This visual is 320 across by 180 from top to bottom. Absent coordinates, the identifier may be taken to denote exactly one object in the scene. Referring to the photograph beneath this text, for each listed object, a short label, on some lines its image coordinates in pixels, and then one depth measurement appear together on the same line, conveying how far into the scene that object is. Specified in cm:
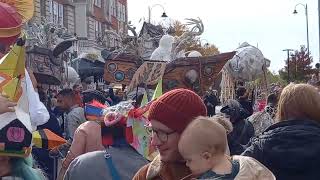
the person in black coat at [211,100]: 1027
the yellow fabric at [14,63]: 238
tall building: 3280
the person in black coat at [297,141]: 281
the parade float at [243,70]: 1377
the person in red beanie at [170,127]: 216
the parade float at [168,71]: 660
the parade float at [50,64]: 998
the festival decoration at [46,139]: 371
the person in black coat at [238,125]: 500
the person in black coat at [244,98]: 787
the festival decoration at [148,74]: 646
